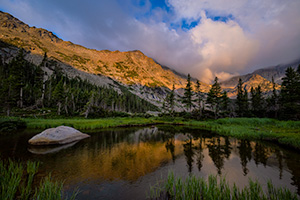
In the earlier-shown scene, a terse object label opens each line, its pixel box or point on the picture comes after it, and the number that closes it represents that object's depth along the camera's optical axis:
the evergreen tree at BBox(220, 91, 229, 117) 55.12
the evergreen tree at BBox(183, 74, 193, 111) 57.06
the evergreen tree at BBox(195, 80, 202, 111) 54.87
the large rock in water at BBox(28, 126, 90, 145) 14.57
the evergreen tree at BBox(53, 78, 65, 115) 46.17
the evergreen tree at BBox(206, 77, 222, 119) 52.59
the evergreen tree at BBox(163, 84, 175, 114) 61.69
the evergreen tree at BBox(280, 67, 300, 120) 36.31
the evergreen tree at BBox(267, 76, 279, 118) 54.59
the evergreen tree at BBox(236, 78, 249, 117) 56.06
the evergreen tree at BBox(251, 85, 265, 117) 58.52
